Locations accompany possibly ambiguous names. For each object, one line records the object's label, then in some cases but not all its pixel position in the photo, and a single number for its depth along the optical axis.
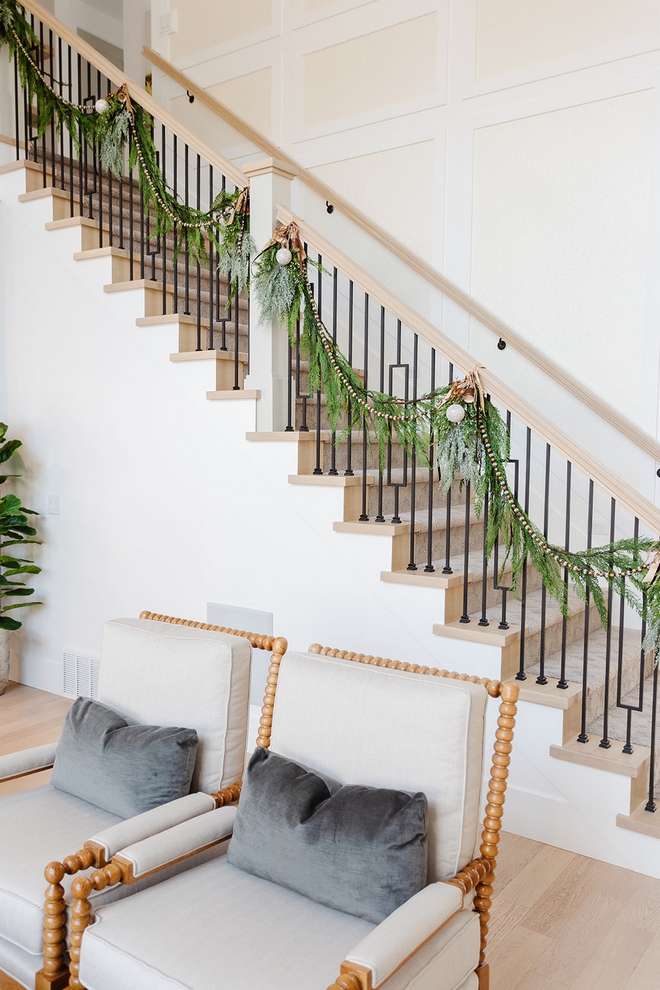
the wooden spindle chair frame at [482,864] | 1.77
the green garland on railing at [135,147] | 3.60
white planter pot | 4.42
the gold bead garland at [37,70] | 4.21
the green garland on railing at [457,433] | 2.74
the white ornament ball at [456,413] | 2.88
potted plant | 4.23
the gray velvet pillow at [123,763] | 2.15
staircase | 2.82
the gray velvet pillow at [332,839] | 1.70
